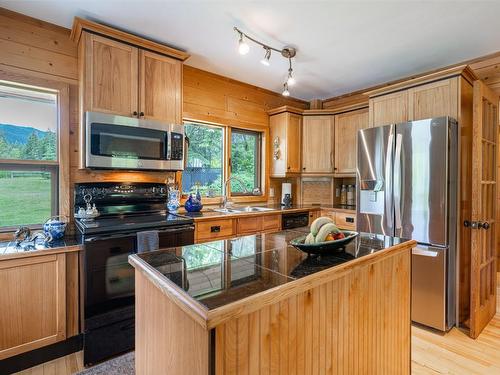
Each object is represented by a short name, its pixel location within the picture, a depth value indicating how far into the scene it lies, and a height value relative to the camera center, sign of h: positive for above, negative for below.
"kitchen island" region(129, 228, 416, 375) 0.81 -0.45
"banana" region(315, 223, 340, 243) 1.30 -0.22
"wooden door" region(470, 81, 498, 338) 2.35 -0.21
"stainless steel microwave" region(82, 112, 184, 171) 2.30 +0.37
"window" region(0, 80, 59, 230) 2.24 +0.25
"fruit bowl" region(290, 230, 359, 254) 1.22 -0.27
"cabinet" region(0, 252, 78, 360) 1.87 -0.83
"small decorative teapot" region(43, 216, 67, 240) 2.20 -0.35
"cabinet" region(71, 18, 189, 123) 2.28 +0.99
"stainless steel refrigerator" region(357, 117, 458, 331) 2.40 -0.16
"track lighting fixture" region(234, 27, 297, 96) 2.33 +1.34
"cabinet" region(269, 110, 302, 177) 3.85 +0.61
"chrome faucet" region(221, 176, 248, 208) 3.55 -0.08
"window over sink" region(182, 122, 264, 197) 3.36 +0.34
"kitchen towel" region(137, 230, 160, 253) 1.99 -0.41
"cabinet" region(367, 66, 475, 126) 2.47 +0.86
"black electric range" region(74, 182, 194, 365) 1.97 -0.64
